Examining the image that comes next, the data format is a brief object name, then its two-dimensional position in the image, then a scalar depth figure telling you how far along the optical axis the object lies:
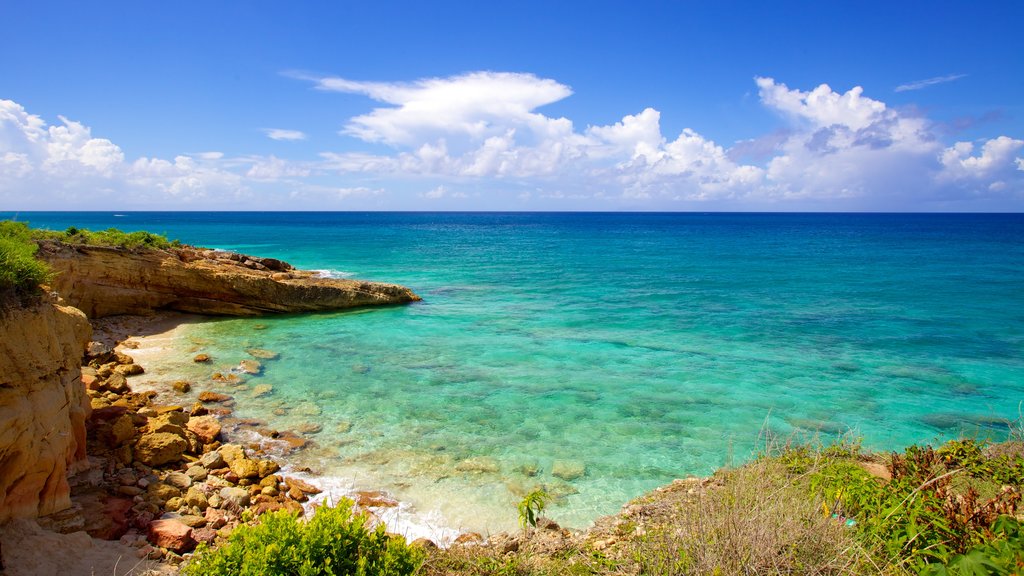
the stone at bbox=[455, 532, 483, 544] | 7.75
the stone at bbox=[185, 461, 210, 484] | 9.27
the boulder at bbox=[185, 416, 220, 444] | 11.00
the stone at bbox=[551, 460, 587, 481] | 10.27
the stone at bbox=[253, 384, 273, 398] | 14.14
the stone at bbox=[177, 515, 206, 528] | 7.85
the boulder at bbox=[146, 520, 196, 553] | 7.32
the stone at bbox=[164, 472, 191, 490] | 8.95
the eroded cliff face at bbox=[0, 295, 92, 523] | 6.96
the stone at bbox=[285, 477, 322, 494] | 9.35
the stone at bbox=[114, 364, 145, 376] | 14.84
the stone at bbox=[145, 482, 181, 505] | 8.39
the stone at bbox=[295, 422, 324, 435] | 11.91
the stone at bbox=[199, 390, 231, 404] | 13.39
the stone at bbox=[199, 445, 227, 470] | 9.75
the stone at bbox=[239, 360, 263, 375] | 15.99
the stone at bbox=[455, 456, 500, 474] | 10.38
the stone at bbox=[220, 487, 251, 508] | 8.66
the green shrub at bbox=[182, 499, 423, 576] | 4.69
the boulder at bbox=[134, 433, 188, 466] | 9.48
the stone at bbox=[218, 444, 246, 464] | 10.04
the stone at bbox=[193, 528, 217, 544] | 7.53
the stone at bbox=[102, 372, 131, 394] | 12.82
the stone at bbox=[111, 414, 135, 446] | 9.73
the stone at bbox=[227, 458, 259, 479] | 9.55
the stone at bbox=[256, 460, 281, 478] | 9.68
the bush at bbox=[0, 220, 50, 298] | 7.76
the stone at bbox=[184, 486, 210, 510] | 8.41
